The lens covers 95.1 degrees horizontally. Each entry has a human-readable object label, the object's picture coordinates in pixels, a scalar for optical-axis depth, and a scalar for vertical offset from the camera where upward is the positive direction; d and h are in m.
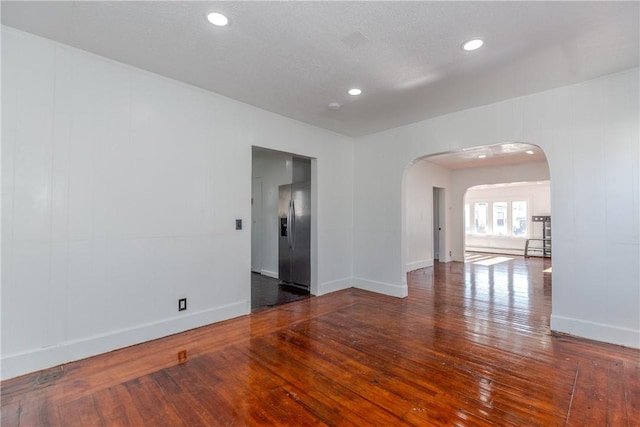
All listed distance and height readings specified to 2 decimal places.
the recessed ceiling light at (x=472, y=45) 2.50 +1.51
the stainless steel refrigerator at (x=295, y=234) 5.20 -0.31
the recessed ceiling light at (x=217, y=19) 2.19 +1.52
